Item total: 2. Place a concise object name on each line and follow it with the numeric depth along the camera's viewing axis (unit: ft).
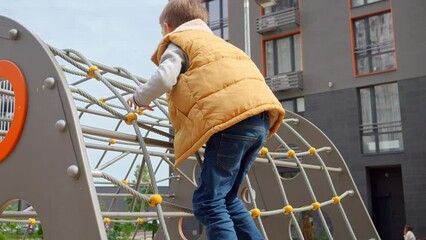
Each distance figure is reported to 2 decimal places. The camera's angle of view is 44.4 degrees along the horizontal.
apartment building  44.04
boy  6.93
